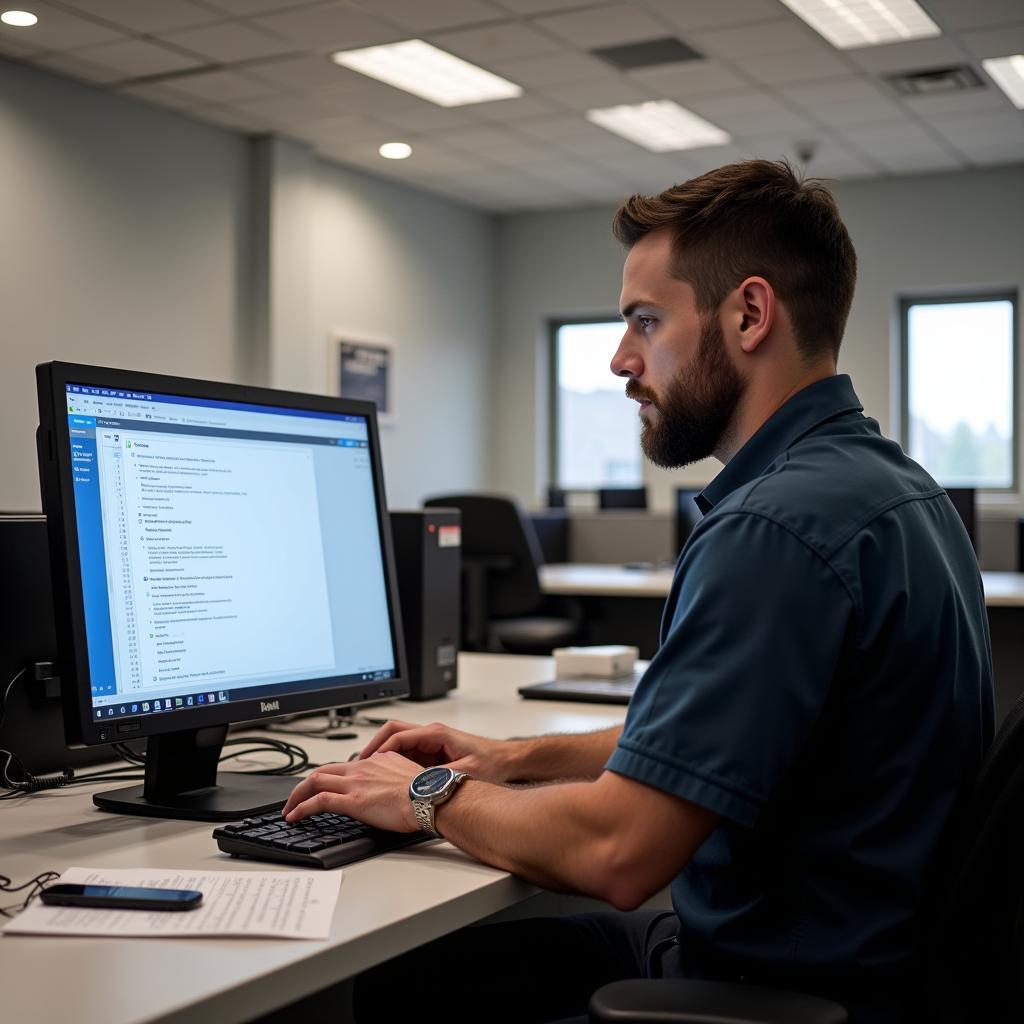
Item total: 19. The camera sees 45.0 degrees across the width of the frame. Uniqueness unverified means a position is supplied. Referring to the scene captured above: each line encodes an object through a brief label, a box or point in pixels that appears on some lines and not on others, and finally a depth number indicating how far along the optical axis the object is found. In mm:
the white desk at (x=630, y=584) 3648
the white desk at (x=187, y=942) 798
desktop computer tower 1973
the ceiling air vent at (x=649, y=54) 4949
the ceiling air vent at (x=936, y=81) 5270
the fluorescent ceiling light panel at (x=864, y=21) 4582
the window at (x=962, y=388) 7121
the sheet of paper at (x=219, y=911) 910
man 934
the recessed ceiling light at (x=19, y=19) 4496
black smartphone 952
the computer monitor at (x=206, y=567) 1146
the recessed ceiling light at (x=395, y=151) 6535
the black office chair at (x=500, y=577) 4621
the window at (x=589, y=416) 8211
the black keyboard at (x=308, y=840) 1088
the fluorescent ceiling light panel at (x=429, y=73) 5107
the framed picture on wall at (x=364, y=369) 6691
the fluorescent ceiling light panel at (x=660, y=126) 5906
